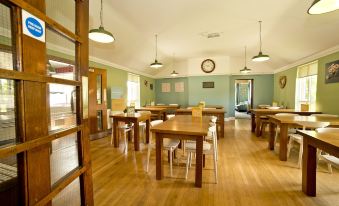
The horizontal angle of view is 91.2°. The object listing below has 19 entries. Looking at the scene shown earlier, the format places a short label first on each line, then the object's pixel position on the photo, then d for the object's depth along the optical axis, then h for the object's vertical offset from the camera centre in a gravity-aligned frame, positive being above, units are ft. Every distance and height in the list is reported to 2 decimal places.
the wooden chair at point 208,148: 7.34 -2.28
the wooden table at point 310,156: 5.89 -2.28
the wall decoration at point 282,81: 21.38 +2.19
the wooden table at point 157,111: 17.87 -1.45
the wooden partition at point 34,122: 2.34 -0.39
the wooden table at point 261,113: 15.34 -1.40
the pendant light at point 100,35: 7.66 +2.98
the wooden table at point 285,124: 9.45 -1.51
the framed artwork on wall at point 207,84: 24.86 +2.01
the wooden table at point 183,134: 6.91 -1.55
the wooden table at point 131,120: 11.68 -1.66
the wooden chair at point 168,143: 7.84 -2.27
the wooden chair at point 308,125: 8.17 -1.34
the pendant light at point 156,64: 15.64 +3.19
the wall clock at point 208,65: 24.66 +4.84
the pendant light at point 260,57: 12.20 +3.01
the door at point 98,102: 14.80 -0.40
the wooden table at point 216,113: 14.95 -1.39
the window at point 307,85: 15.53 +1.31
